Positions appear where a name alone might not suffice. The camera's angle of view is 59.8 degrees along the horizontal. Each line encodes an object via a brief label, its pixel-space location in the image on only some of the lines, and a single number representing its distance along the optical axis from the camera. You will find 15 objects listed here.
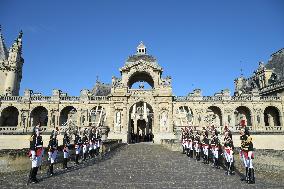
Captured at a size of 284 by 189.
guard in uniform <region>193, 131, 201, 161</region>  15.75
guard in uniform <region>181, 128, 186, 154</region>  19.35
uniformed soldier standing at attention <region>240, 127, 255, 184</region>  8.80
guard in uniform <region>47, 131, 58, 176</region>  10.23
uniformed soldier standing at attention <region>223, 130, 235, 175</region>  10.54
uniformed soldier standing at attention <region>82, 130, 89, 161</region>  15.12
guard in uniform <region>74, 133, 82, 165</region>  13.86
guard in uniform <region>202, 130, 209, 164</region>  14.06
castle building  39.88
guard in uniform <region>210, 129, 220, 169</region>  12.41
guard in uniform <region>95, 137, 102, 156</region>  18.52
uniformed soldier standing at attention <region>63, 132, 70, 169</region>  11.95
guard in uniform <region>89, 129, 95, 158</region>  16.70
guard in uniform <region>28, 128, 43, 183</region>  8.75
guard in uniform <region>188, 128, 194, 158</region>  17.32
